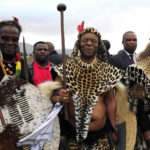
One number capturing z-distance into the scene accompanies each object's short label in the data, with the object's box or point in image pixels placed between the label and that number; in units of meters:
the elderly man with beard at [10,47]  3.10
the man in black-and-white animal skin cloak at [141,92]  3.15
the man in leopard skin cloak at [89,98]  3.28
